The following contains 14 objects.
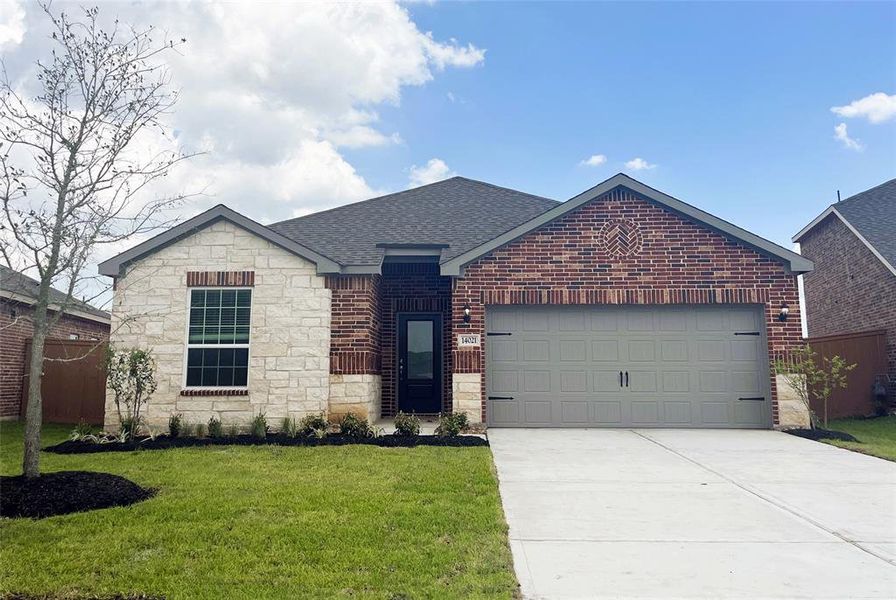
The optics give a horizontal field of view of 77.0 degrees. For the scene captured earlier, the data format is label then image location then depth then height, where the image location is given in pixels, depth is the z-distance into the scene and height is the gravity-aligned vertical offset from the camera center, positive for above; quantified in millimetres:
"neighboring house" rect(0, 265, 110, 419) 12859 +486
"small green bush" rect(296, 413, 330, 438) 9961 -1098
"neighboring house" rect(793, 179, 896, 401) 14484 +2739
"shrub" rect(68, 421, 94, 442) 9395 -1175
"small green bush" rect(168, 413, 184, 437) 9984 -1091
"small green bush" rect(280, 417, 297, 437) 9992 -1128
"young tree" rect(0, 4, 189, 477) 5977 +2452
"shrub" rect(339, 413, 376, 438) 9594 -1091
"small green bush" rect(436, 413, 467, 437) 9625 -1048
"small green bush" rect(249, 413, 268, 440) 9779 -1106
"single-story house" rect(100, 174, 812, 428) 10609 +875
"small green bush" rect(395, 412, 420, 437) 9492 -1045
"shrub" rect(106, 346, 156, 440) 9922 -268
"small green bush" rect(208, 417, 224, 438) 9898 -1132
